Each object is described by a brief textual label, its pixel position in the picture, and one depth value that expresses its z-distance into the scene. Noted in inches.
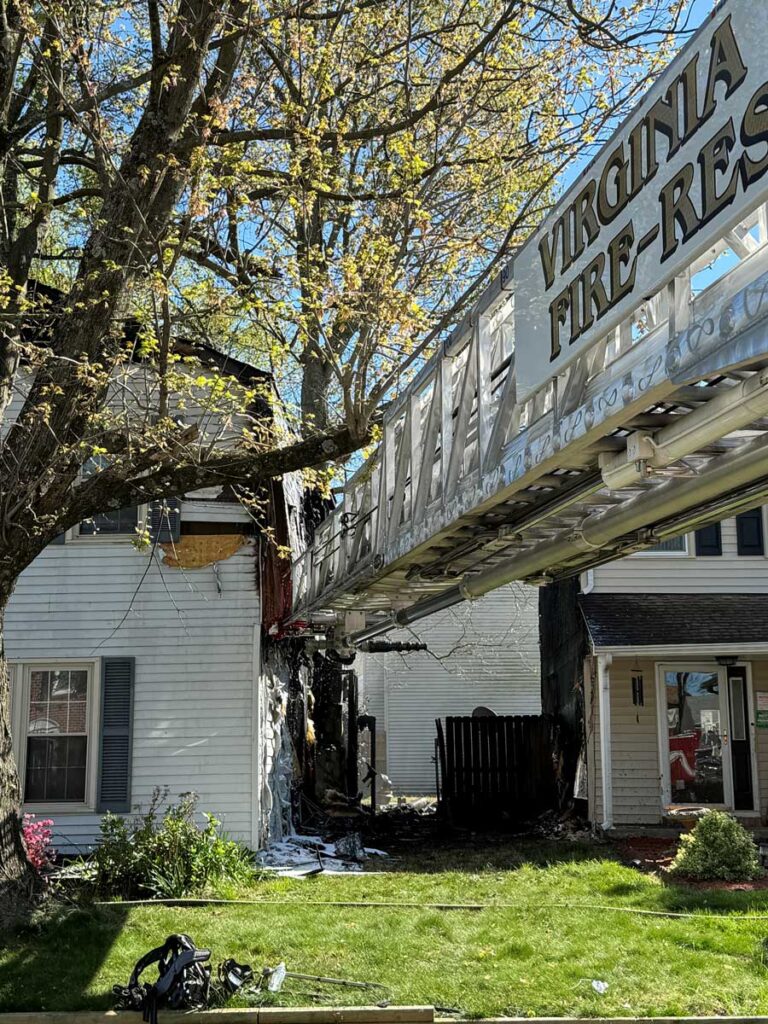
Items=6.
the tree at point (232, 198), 362.0
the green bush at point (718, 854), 435.5
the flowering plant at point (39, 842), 441.7
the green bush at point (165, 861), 417.7
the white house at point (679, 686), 608.4
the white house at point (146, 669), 516.1
